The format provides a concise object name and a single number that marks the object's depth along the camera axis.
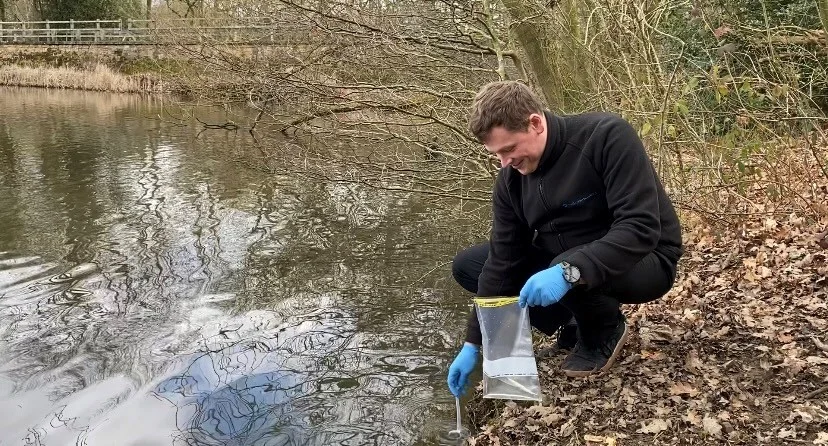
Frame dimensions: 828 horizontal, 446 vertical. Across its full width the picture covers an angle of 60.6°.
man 2.99
